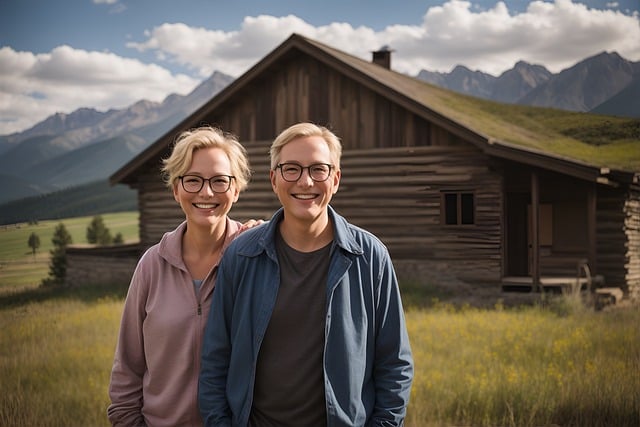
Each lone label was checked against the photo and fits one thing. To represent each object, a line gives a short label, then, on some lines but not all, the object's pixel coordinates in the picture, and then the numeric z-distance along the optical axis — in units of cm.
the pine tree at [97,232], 2508
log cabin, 1326
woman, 308
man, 290
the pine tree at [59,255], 1604
